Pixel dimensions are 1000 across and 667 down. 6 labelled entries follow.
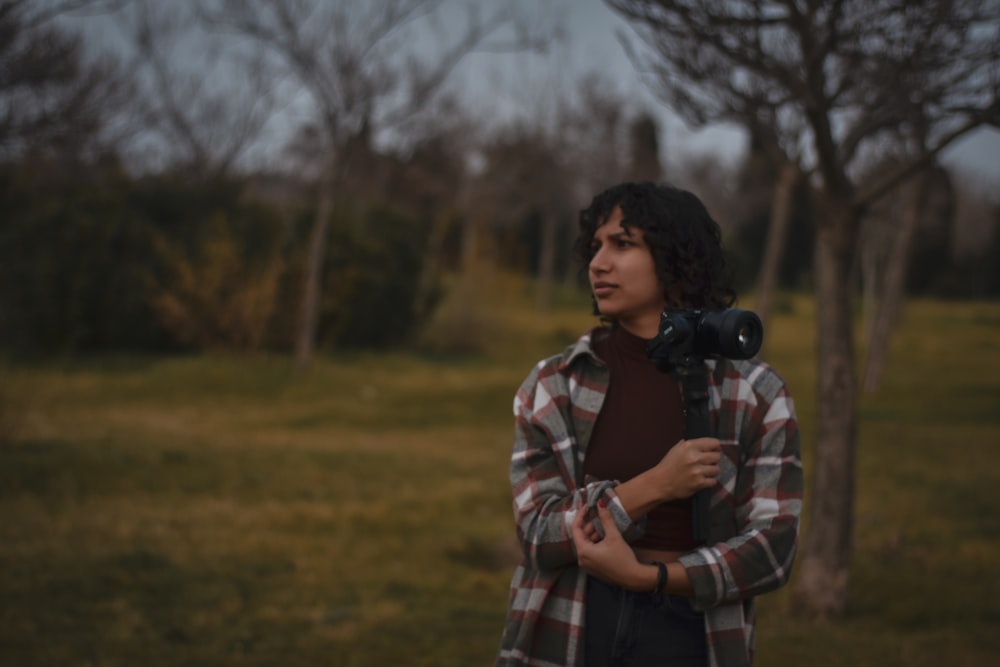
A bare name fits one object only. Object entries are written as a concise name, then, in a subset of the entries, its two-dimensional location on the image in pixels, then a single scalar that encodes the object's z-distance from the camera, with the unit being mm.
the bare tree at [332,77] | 16016
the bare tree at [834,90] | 4711
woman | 1972
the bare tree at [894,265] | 15133
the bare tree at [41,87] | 6137
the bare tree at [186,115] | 27812
